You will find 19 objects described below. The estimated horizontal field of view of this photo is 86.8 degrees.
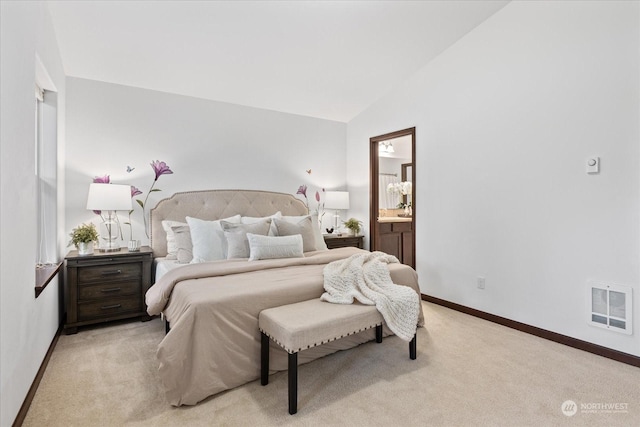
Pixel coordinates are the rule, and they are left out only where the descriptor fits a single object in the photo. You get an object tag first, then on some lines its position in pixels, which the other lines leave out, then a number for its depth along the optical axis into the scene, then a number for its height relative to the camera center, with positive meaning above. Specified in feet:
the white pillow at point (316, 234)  12.83 -0.82
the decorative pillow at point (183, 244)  11.03 -1.01
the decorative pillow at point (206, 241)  10.64 -0.88
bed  6.44 -2.06
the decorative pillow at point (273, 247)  10.29 -1.04
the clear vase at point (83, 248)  10.24 -1.04
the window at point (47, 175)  9.20 +1.10
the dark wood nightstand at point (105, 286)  9.88 -2.21
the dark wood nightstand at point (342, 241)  15.06 -1.29
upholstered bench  6.19 -2.21
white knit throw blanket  7.64 -1.88
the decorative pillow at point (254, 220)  11.77 -0.25
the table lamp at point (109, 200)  10.46 +0.43
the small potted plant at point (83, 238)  10.21 -0.72
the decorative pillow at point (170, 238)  11.55 -0.84
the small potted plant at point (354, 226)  16.08 -0.63
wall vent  8.21 -2.38
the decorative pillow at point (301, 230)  11.68 -0.58
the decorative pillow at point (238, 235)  10.77 -0.70
